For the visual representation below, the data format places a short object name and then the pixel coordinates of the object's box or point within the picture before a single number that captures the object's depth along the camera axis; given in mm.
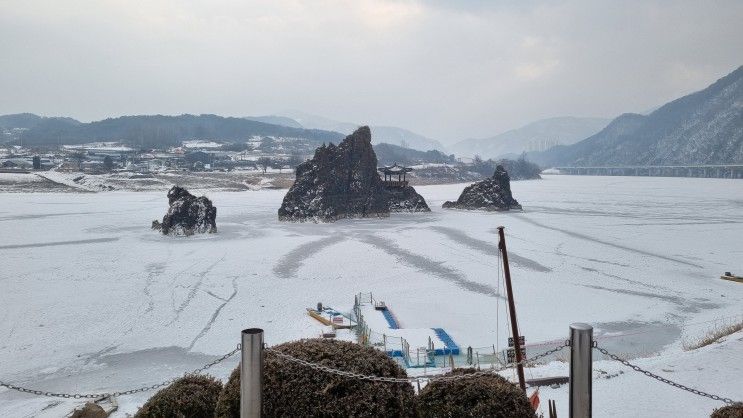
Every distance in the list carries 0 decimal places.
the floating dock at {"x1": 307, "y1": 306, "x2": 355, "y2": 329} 21781
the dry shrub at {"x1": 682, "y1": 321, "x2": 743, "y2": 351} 18644
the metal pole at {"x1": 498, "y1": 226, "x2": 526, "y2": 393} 11125
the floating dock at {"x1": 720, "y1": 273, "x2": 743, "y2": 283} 31267
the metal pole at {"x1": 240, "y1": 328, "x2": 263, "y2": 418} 6520
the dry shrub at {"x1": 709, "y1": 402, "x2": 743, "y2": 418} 7578
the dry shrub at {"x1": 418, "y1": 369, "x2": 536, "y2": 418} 7164
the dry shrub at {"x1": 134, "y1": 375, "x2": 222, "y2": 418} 8078
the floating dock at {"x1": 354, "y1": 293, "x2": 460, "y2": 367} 18381
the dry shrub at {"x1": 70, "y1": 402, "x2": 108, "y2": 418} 11938
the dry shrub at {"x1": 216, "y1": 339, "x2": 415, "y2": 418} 6676
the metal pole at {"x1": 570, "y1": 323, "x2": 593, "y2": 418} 6305
